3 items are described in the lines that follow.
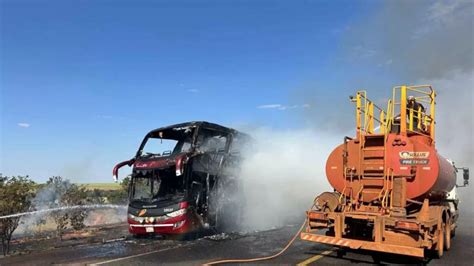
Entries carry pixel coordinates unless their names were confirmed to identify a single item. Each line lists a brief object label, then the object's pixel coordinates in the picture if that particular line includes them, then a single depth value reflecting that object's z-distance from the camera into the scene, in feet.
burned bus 38.29
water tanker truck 26.58
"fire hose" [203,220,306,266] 28.30
